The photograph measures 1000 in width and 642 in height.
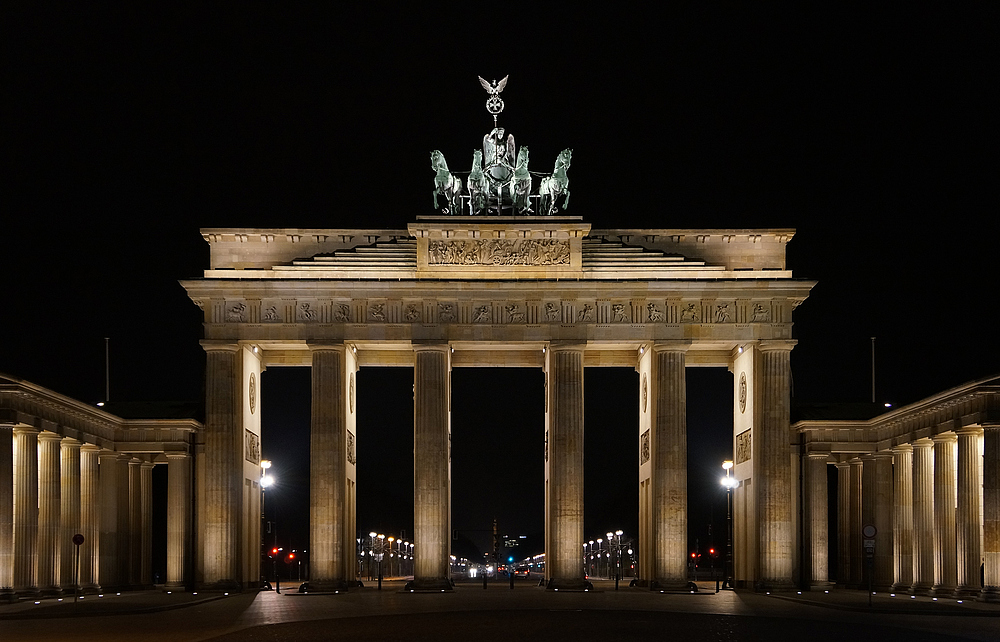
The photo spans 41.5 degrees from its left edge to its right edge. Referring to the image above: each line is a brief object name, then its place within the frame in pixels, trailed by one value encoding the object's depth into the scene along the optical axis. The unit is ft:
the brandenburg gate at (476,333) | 208.64
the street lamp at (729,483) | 220.53
